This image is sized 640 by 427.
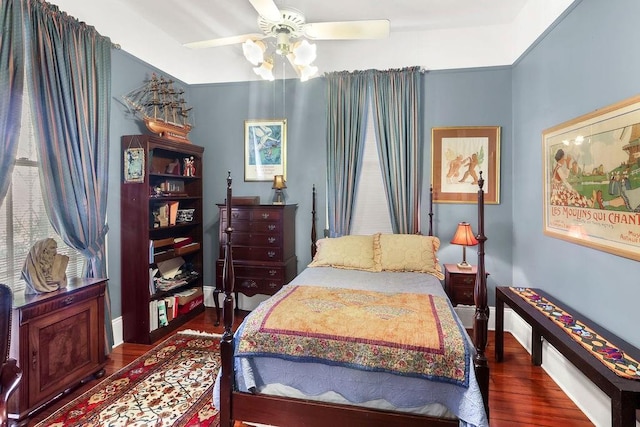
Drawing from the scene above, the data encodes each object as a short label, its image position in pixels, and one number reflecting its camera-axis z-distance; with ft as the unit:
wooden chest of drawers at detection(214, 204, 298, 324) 12.35
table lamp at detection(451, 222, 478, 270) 11.16
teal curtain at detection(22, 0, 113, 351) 8.03
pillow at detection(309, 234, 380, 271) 10.98
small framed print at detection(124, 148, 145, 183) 10.73
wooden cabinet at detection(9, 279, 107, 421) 6.88
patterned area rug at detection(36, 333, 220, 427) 7.08
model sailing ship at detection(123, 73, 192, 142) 11.26
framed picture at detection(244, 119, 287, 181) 13.79
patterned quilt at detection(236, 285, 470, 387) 5.71
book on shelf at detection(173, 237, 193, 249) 12.55
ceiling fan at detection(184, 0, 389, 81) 7.41
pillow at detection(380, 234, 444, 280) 10.66
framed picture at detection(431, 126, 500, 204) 12.16
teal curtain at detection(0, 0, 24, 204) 7.11
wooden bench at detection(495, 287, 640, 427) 4.75
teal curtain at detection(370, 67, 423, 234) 12.35
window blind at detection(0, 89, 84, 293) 7.91
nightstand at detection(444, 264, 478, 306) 10.88
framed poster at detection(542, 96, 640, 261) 6.09
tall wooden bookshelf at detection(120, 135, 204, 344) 10.81
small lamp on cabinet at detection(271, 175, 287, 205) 13.07
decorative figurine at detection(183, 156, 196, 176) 13.20
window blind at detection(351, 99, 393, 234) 12.94
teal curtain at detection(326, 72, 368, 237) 12.79
